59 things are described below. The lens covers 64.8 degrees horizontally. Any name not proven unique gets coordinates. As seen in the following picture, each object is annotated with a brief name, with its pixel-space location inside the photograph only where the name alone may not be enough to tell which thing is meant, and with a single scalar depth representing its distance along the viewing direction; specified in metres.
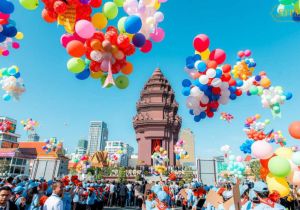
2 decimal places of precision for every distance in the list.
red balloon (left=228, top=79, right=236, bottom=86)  6.54
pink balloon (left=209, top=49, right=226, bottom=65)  5.96
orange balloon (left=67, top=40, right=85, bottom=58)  4.77
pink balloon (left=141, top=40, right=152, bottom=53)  5.63
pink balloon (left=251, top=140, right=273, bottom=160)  4.25
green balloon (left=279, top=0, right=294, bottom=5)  4.30
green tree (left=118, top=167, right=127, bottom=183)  22.55
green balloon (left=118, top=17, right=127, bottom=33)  5.00
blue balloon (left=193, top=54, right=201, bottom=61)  6.11
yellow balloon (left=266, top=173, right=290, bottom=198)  3.98
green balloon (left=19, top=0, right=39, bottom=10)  4.90
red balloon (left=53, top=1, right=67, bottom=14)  4.53
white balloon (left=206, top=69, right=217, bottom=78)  5.84
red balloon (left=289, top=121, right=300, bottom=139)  4.06
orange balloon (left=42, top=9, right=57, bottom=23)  5.01
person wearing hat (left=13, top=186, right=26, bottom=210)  4.82
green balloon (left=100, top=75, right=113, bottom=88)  5.62
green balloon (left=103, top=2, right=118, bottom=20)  5.05
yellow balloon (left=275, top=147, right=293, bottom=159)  4.24
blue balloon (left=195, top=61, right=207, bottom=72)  5.91
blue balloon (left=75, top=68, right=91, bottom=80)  5.40
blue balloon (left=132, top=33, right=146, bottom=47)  5.06
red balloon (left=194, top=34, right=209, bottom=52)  5.69
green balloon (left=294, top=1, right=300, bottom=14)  4.10
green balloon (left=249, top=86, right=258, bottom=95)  8.39
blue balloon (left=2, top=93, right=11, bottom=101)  7.89
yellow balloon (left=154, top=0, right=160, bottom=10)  5.42
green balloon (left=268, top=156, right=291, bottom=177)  3.85
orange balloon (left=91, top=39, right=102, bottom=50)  4.84
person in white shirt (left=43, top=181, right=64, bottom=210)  4.06
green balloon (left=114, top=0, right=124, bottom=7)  5.23
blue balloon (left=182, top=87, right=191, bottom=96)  6.49
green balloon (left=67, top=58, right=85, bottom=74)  5.02
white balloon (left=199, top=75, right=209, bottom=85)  5.90
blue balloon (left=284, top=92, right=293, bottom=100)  9.48
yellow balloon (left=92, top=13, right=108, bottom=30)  5.07
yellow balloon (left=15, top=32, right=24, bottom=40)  6.86
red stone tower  29.12
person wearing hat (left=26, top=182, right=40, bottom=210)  5.06
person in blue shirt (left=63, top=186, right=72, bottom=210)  7.06
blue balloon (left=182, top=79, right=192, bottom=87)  6.58
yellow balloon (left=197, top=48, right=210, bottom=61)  6.10
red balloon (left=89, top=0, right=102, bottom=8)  4.94
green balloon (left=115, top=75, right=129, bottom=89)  5.61
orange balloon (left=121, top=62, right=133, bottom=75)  5.53
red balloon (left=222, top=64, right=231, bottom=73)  6.25
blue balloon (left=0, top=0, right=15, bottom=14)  4.90
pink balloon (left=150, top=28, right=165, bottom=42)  5.50
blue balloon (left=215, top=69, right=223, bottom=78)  5.89
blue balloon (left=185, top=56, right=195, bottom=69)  6.17
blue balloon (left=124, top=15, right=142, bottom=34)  4.72
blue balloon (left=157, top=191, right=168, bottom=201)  6.07
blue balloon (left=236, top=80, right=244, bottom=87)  7.14
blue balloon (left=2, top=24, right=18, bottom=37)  5.60
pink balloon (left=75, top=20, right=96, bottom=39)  4.58
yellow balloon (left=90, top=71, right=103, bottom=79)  5.54
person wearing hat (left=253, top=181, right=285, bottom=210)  3.55
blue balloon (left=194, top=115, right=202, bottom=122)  6.75
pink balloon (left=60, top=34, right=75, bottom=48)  5.10
